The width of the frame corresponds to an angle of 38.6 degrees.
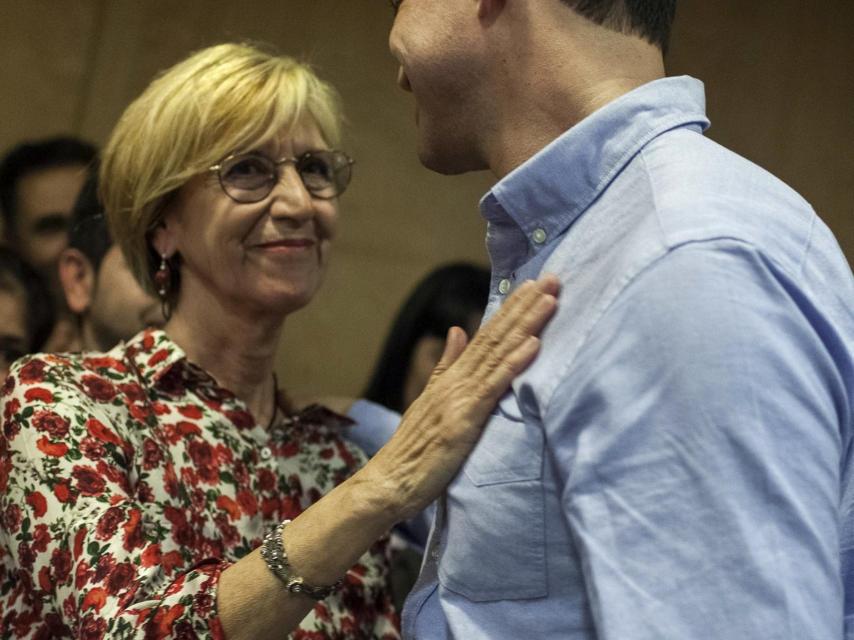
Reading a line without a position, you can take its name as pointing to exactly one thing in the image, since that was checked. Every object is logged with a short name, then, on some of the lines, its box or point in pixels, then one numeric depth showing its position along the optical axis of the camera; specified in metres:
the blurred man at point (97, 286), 2.60
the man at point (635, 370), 0.94
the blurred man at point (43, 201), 2.94
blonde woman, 1.51
